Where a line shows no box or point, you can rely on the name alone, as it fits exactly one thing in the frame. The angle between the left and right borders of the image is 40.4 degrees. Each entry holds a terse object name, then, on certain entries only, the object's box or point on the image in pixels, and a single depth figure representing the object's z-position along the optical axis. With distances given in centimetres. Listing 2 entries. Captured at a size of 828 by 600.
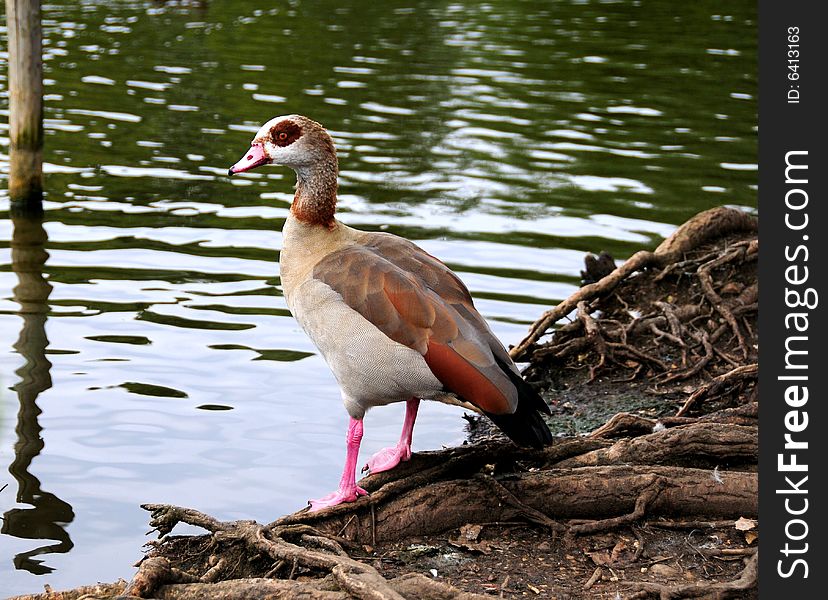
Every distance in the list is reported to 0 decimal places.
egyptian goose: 548
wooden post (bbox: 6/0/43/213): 1188
